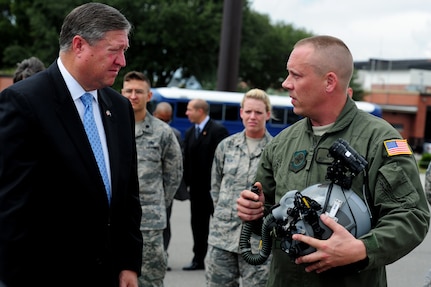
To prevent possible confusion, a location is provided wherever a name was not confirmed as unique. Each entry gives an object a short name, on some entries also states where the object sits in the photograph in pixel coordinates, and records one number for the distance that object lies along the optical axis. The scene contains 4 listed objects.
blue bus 23.81
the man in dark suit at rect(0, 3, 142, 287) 2.50
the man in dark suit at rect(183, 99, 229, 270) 8.09
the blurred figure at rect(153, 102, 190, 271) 7.23
